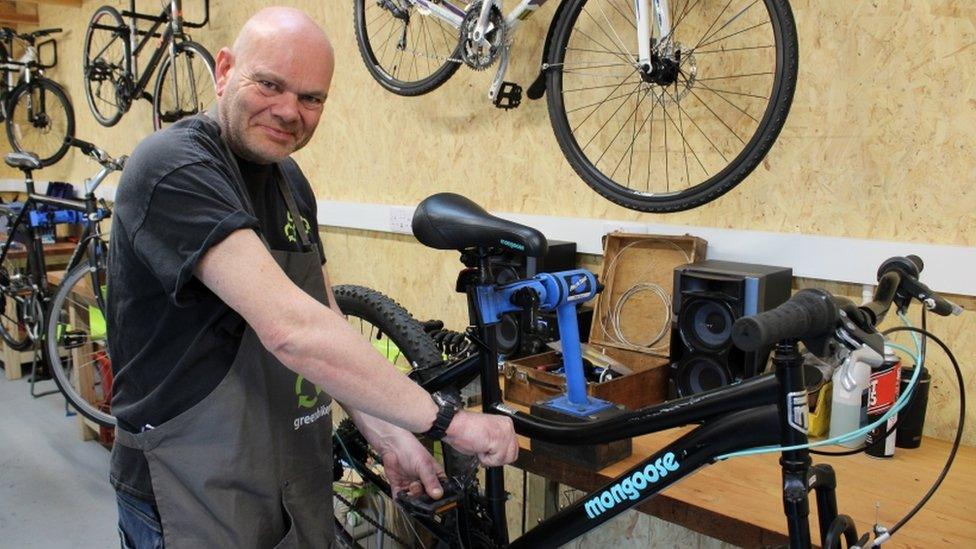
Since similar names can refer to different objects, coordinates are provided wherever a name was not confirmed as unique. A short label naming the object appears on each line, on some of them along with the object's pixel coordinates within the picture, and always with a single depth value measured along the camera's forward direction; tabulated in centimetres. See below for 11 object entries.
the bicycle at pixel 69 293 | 335
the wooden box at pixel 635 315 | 173
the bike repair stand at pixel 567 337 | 137
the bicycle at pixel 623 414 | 89
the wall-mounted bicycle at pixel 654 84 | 178
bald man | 100
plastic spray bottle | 137
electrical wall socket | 283
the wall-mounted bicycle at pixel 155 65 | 379
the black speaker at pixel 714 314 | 157
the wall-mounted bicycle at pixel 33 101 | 527
